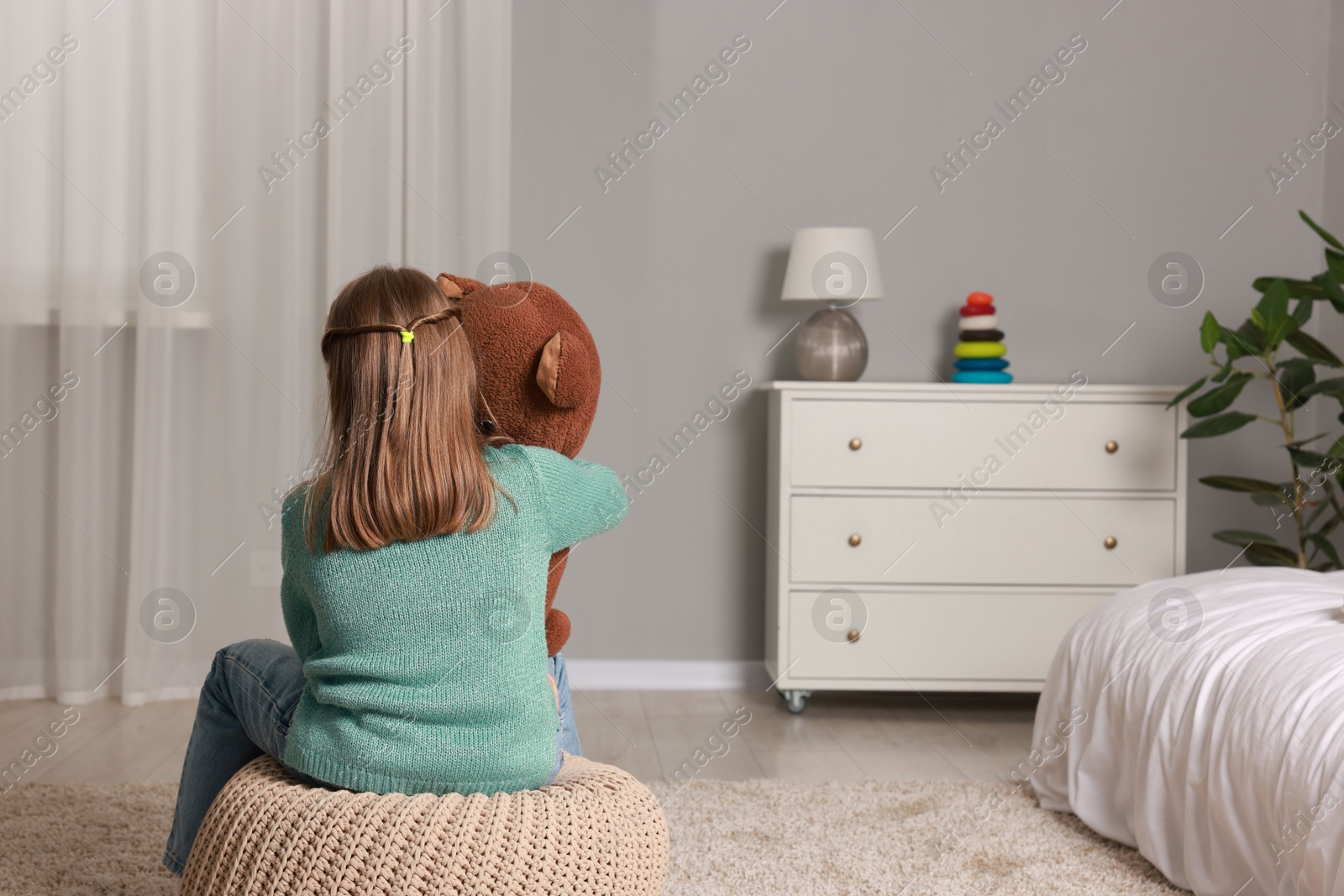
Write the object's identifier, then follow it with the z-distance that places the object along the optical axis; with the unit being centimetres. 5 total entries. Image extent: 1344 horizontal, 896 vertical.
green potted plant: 251
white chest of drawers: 275
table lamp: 284
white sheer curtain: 272
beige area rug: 164
